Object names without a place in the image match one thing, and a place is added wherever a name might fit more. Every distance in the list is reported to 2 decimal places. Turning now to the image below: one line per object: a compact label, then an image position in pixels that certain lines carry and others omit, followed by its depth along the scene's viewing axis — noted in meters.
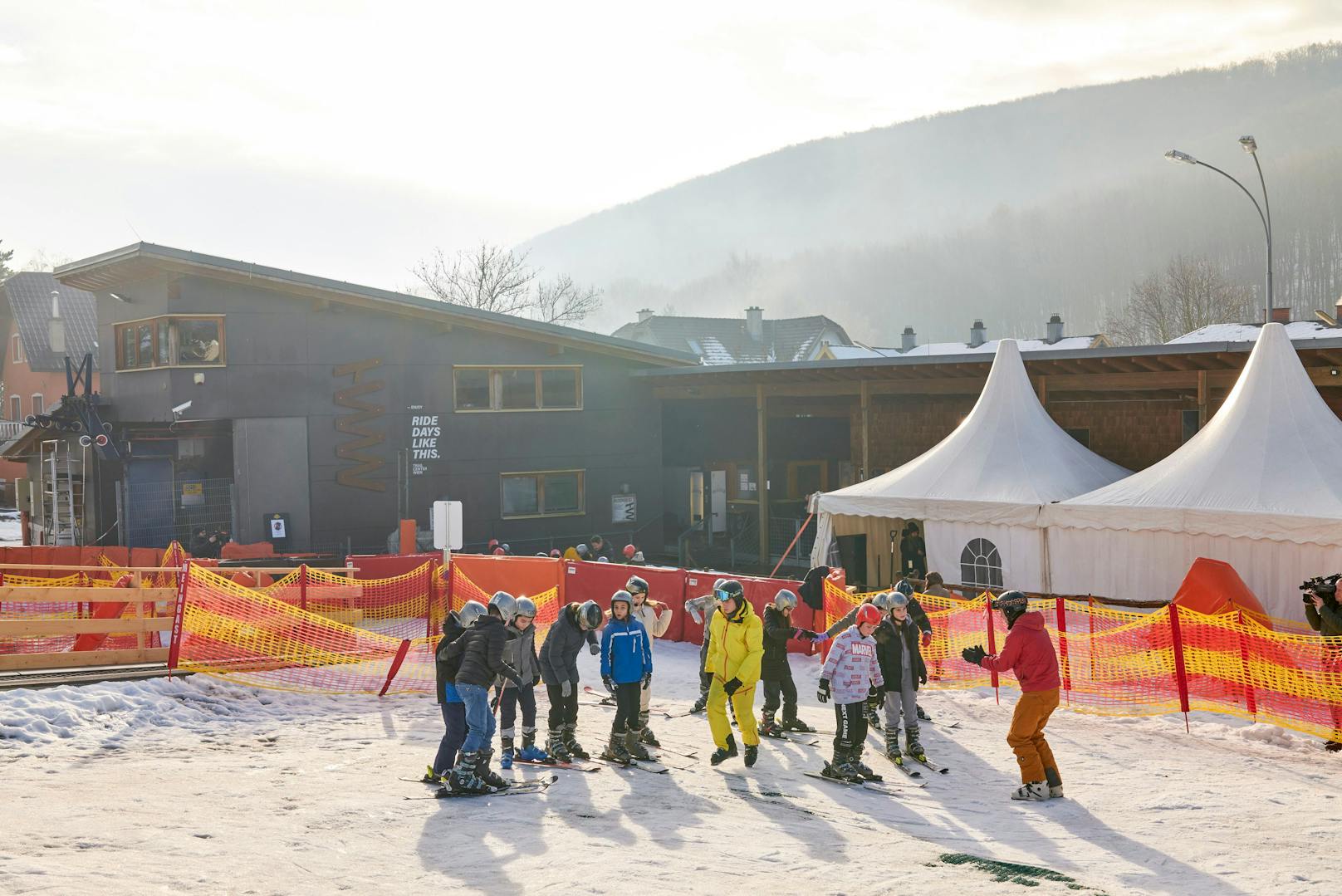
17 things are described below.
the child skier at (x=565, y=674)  10.88
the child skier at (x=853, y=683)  10.36
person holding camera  11.37
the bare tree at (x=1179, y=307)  75.38
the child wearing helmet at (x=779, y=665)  11.77
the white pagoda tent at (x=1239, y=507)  16.06
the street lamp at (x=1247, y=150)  23.57
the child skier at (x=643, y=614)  11.08
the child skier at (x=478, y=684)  9.61
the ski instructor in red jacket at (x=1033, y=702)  9.77
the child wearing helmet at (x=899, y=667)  11.01
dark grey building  26.86
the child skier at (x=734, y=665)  10.88
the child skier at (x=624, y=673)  10.87
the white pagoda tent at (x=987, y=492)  19.17
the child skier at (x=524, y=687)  10.20
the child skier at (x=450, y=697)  9.72
